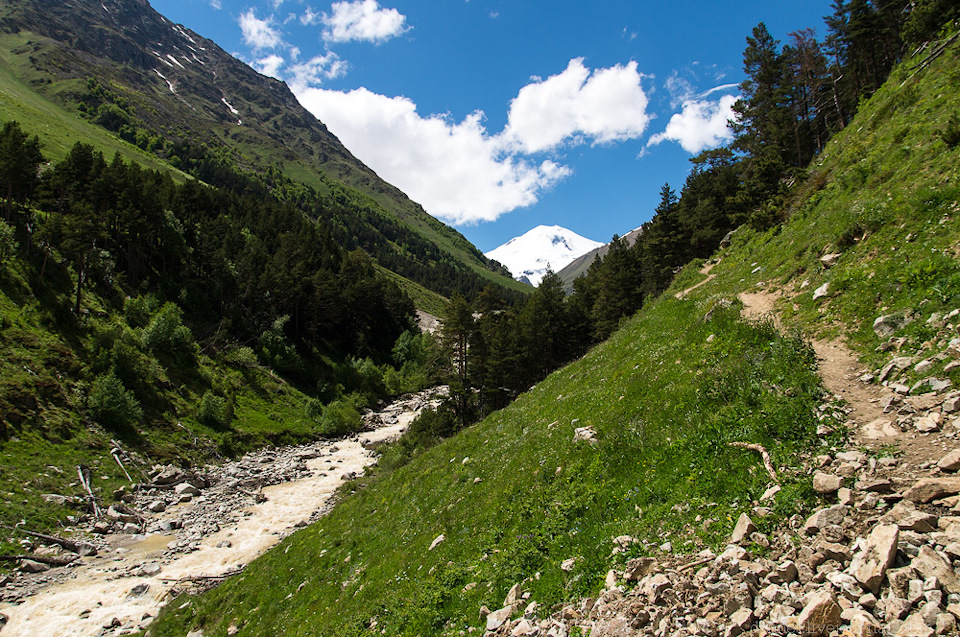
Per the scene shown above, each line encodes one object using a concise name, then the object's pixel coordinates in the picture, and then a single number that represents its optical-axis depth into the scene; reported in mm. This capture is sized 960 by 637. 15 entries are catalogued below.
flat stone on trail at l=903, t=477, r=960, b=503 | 4996
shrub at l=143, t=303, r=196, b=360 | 48375
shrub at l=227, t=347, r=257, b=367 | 57719
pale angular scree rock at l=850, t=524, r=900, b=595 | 4301
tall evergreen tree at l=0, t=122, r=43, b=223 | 46125
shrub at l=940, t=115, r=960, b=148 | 13767
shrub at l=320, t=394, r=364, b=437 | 54688
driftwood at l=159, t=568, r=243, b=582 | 21700
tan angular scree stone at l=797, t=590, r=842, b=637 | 4211
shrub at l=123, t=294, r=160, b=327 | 50938
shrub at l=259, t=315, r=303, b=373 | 64000
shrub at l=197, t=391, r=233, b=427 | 44375
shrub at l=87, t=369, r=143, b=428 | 35406
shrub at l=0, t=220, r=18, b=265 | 41784
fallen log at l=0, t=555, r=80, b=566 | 22022
